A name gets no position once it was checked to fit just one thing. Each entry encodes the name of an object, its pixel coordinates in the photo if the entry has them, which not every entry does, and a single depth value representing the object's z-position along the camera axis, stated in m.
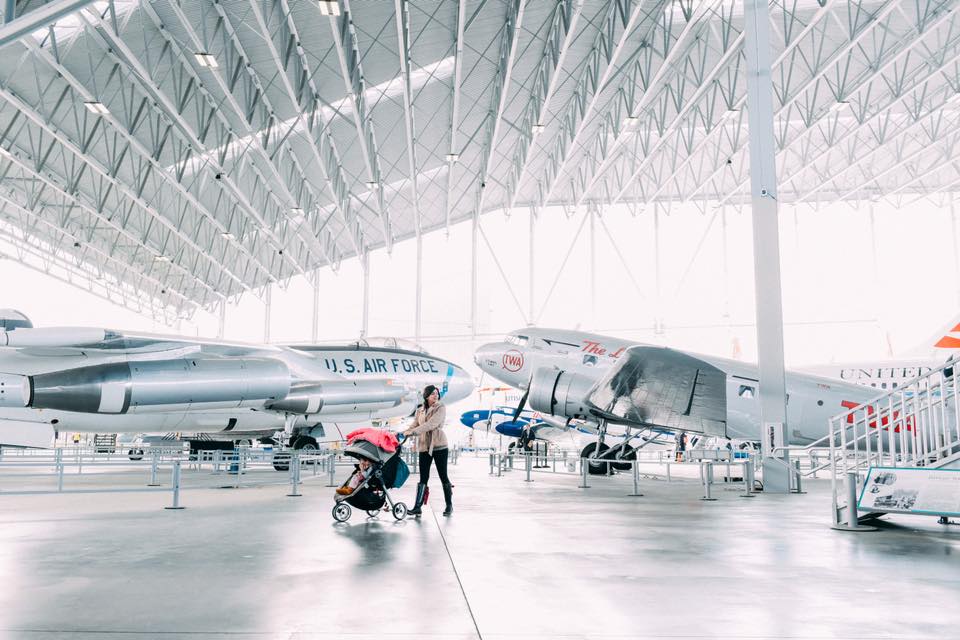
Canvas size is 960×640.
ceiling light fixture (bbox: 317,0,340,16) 12.81
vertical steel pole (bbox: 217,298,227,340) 41.93
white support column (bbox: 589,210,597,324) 33.38
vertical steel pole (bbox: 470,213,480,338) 34.47
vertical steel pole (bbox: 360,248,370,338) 35.25
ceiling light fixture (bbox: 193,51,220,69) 14.82
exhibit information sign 6.36
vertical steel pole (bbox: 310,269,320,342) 36.66
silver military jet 11.80
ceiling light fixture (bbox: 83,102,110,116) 17.07
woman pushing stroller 7.96
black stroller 7.48
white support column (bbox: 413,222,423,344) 34.19
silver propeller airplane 14.19
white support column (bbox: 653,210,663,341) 32.97
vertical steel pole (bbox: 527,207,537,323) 34.84
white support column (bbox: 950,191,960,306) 32.09
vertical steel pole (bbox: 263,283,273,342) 39.38
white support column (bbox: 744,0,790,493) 11.28
